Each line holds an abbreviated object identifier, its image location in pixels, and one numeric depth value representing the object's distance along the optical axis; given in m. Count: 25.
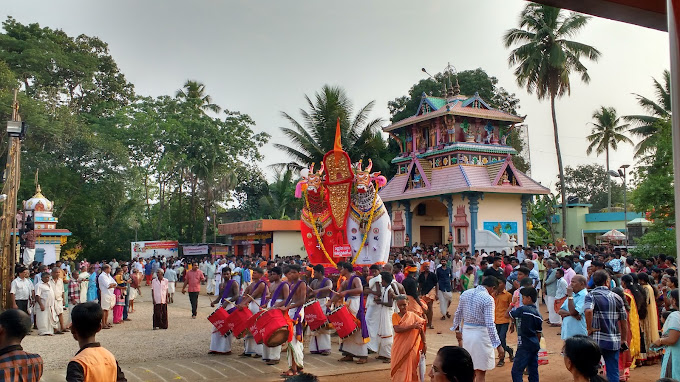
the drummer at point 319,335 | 10.76
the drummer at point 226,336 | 10.53
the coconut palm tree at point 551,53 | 26.83
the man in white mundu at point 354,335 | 9.98
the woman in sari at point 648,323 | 9.10
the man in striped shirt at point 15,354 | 3.70
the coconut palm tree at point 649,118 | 33.19
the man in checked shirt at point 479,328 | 6.75
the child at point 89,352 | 3.55
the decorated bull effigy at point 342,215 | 17.23
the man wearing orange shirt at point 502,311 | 9.40
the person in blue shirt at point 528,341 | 6.82
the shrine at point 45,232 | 26.30
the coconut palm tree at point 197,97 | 37.54
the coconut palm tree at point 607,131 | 44.38
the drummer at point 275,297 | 9.43
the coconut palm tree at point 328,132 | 31.94
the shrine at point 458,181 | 25.92
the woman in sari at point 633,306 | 8.55
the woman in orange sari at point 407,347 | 7.04
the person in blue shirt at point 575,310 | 7.17
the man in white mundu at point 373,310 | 10.14
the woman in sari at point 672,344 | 5.77
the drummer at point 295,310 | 9.08
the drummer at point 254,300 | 10.07
